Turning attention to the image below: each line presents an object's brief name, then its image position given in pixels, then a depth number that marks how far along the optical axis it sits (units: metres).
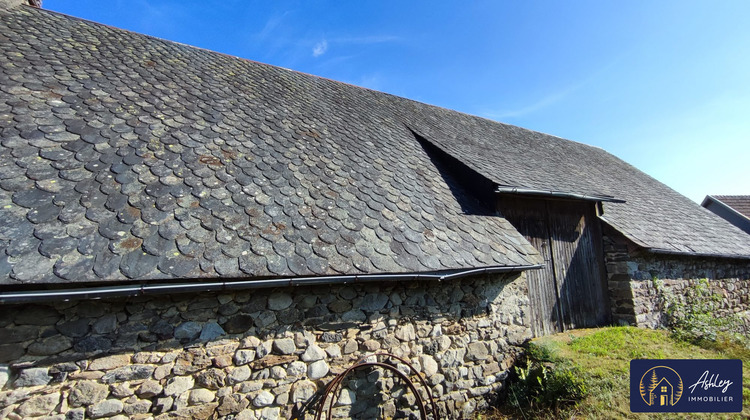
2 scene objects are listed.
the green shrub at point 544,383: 4.11
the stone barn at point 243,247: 2.82
